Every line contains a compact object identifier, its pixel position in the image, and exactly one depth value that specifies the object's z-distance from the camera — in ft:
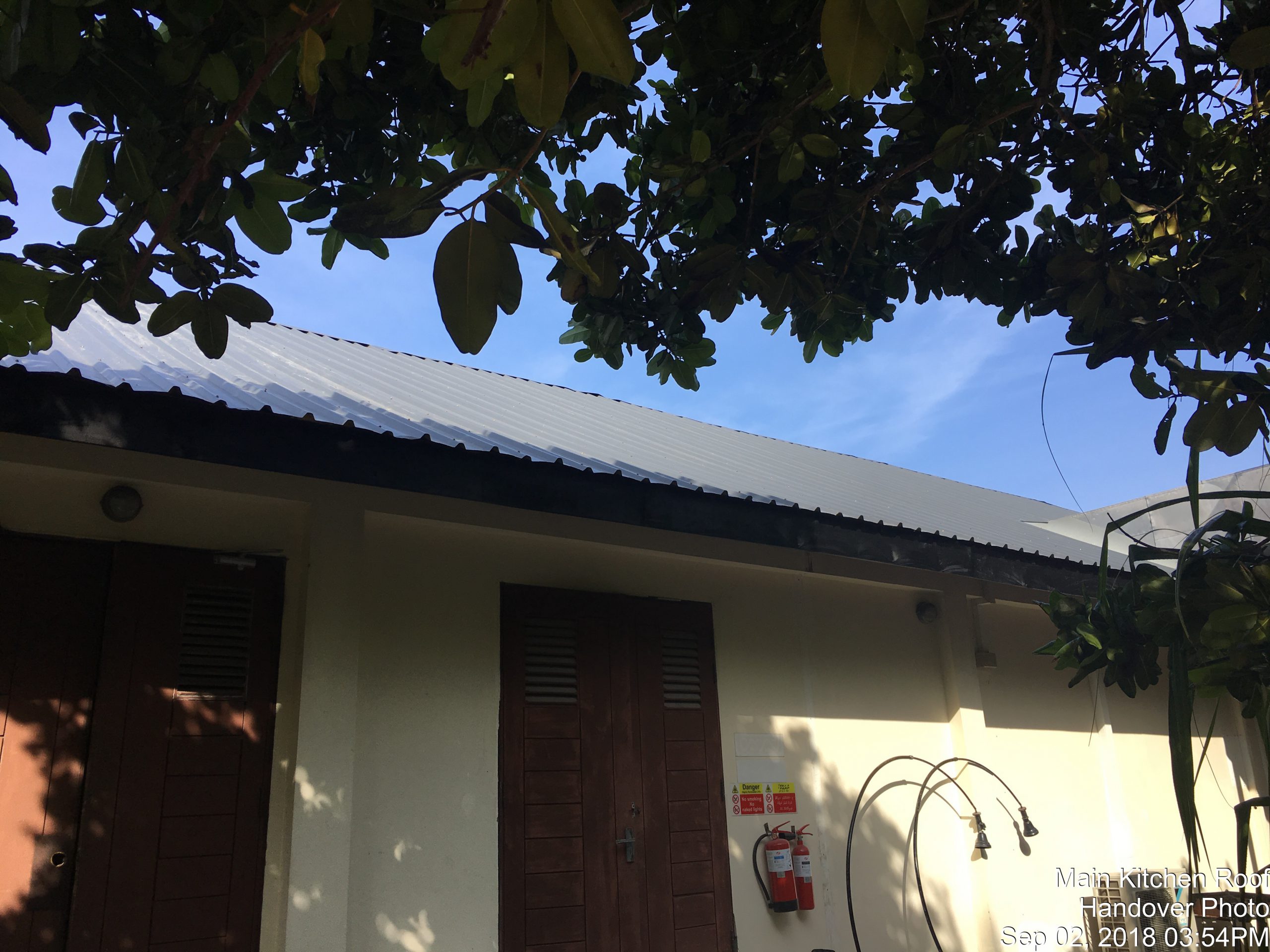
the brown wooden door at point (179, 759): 11.69
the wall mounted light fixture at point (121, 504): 12.66
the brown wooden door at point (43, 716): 11.25
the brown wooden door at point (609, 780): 15.11
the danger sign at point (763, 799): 17.89
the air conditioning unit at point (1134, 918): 21.72
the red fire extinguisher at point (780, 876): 17.33
